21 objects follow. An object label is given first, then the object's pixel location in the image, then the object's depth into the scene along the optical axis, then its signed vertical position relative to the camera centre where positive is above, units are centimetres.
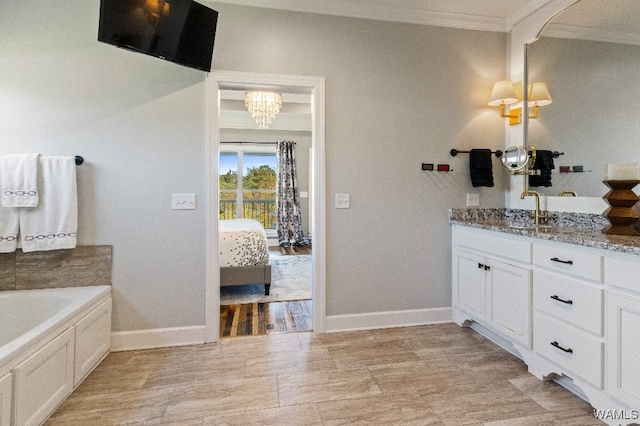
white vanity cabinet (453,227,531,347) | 210 -52
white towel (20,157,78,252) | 218 +0
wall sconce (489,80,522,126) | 271 +96
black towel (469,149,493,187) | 283 +40
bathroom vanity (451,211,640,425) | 152 -53
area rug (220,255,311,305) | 359 -95
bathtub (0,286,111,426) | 144 -72
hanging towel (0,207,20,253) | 214 -11
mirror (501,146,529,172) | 263 +46
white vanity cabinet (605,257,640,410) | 147 -55
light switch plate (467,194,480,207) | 292 +11
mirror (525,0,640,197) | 205 +86
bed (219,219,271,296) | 355 -52
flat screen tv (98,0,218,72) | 193 +118
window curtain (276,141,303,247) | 711 +29
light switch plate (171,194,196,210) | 246 +8
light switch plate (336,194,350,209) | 269 +9
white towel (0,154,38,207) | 211 +21
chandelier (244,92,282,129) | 436 +149
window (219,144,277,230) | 714 +63
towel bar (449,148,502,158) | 285 +53
